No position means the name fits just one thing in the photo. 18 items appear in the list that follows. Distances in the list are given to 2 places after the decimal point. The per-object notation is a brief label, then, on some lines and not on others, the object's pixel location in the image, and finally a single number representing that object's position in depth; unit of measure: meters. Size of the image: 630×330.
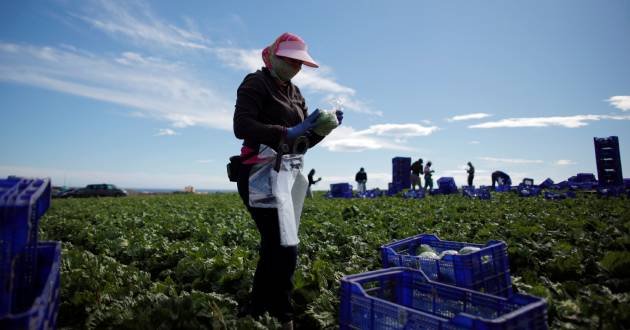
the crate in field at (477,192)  15.49
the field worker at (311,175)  20.24
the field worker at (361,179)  23.25
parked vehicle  40.28
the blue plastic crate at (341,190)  21.34
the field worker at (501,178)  21.16
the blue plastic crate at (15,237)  1.78
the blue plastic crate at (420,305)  1.93
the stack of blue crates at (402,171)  24.73
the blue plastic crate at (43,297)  1.60
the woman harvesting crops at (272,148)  2.77
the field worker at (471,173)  24.17
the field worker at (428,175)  23.11
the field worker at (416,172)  22.50
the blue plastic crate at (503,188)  19.47
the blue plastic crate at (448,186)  19.97
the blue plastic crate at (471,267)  2.85
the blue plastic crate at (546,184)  18.91
